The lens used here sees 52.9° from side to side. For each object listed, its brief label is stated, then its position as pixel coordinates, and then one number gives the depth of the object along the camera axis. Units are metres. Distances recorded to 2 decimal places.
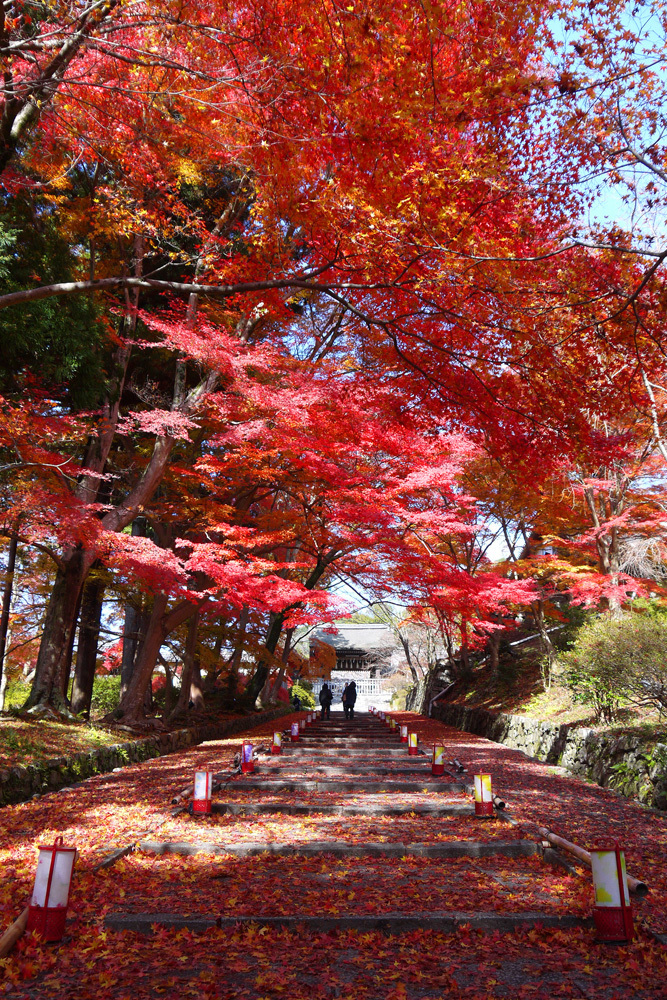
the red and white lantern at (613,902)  3.63
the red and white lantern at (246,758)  8.80
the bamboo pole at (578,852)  4.16
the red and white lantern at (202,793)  6.50
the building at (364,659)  41.19
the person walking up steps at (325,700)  25.70
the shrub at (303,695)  37.94
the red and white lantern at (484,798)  6.52
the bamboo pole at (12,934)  3.33
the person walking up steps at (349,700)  25.27
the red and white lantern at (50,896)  3.54
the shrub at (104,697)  22.58
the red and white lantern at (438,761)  8.98
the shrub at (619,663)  8.62
